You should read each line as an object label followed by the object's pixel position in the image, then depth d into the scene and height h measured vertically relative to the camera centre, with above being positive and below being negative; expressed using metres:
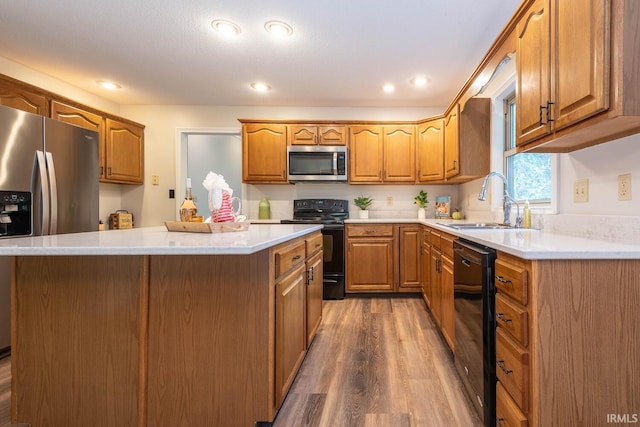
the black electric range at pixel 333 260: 3.39 -0.56
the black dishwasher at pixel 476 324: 1.30 -0.55
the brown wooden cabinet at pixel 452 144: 2.98 +0.71
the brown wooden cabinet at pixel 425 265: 2.83 -0.55
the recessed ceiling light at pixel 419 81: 3.11 +1.38
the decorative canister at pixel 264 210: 3.96 +0.01
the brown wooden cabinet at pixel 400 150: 3.72 +0.76
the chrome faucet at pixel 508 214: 2.07 -0.02
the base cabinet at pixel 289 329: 1.40 -0.63
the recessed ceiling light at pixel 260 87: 3.29 +1.40
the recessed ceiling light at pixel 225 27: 2.19 +1.38
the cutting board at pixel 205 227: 1.54 -0.08
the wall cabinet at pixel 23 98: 2.35 +0.93
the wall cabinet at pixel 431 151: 3.44 +0.71
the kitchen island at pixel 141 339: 1.24 -0.54
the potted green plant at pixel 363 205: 3.87 +0.08
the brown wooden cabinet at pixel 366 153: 3.73 +0.72
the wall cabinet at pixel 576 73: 0.99 +0.54
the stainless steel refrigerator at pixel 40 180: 2.08 +0.24
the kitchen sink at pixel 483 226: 2.16 -0.11
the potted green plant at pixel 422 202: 3.77 +0.11
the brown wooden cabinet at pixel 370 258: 3.42 -0.54
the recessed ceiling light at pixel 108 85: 3.26 +1.41
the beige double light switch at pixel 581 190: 1.58 +0.11
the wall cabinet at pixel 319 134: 3.73 +0.96
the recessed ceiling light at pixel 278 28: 2.20 +1.38
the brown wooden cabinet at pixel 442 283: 1.99 -0.55
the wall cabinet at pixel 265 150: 3.74 +0.77
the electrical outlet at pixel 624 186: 1.32 +0.11
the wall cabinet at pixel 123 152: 3.37 +0.71
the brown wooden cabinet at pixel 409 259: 3.40 -0.55
